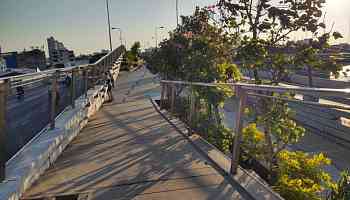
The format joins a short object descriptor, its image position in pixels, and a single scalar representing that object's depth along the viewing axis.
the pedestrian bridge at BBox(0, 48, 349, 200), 3.49
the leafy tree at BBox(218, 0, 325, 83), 6.55
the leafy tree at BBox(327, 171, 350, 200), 3.27
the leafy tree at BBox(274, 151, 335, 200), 3.91
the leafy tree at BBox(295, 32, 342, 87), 6.33
